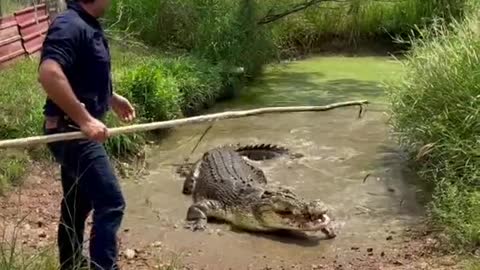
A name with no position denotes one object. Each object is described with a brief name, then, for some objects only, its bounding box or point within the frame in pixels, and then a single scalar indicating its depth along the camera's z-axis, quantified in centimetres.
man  369
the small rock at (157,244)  584
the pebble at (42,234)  559
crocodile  633
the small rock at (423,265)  522
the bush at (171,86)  879
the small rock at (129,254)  542
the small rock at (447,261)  517
